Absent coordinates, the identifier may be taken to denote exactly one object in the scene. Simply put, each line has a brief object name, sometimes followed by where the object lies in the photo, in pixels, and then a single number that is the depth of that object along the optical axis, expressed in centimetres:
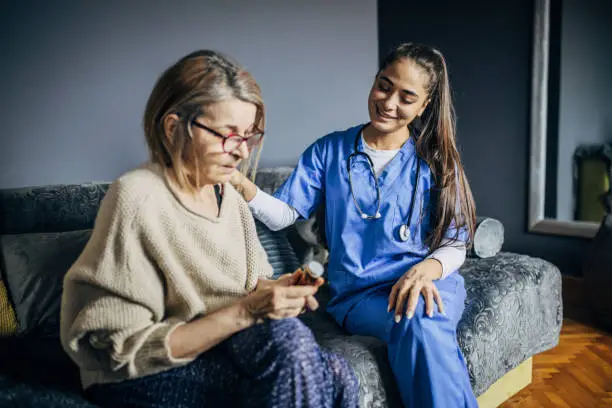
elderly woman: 95
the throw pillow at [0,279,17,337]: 143
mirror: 272
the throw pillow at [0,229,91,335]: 144
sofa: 128
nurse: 149
